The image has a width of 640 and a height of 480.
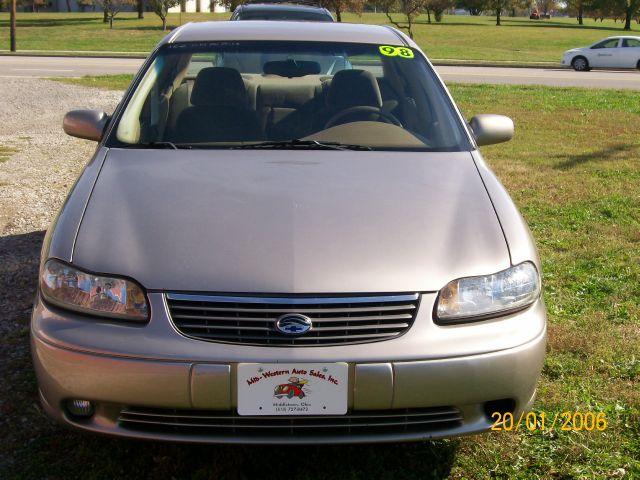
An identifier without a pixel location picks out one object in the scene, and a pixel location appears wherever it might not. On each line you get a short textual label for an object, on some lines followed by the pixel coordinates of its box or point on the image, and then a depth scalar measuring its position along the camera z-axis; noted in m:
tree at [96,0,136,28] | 50.53
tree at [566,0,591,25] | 70.75
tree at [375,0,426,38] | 42.12
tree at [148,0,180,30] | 40.69
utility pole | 29.04
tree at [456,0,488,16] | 74.56
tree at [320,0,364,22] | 42.03
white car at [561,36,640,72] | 28.33
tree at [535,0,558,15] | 99.19
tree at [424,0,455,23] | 60.45
